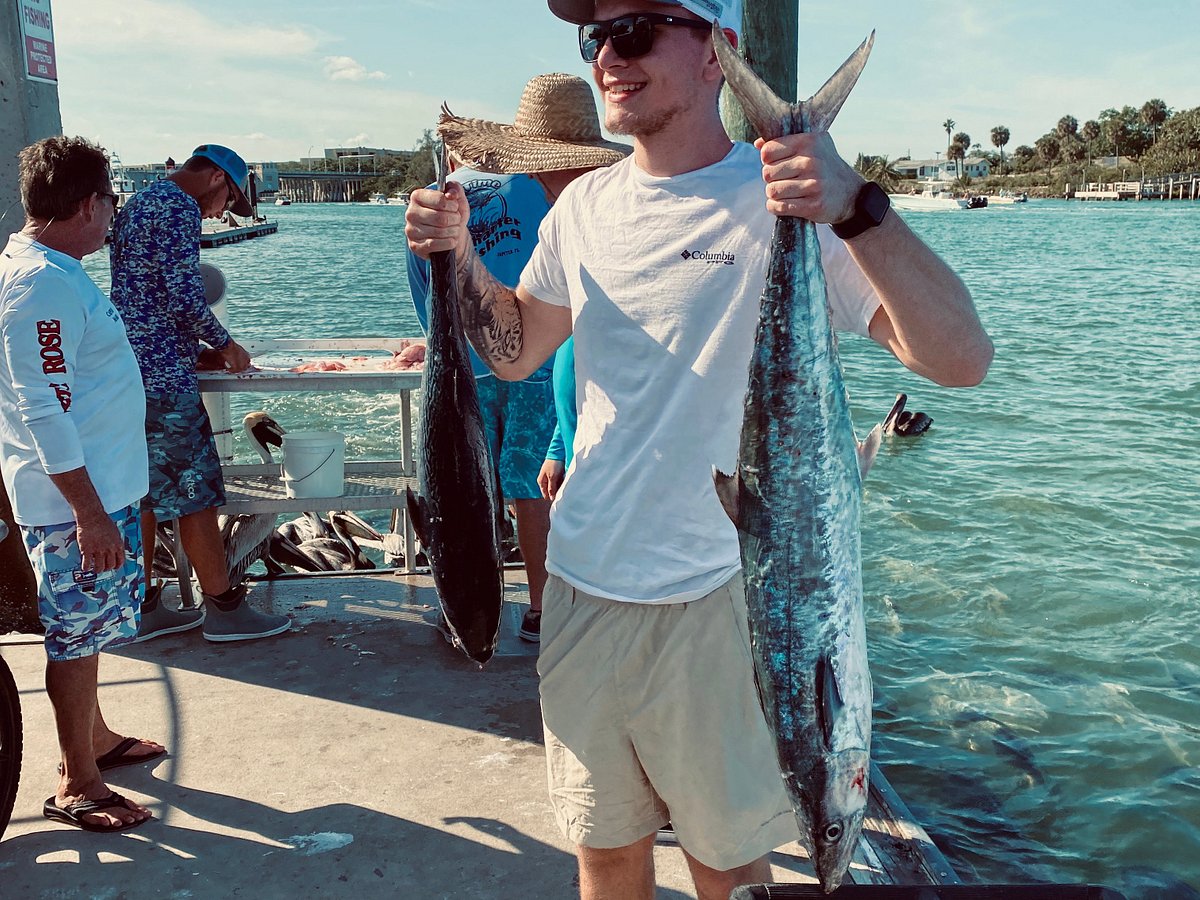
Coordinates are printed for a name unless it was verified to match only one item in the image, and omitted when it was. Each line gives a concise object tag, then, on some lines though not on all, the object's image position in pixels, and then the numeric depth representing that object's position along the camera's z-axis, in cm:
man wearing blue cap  430
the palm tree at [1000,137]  15812
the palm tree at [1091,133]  14738
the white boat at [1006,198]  13995
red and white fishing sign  464
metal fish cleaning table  485
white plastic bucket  495
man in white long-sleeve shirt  304
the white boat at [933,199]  13038
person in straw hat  381
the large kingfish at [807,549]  164
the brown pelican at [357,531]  838
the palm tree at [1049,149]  15212
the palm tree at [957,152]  16475
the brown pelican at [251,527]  571
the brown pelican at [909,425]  1573
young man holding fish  190
